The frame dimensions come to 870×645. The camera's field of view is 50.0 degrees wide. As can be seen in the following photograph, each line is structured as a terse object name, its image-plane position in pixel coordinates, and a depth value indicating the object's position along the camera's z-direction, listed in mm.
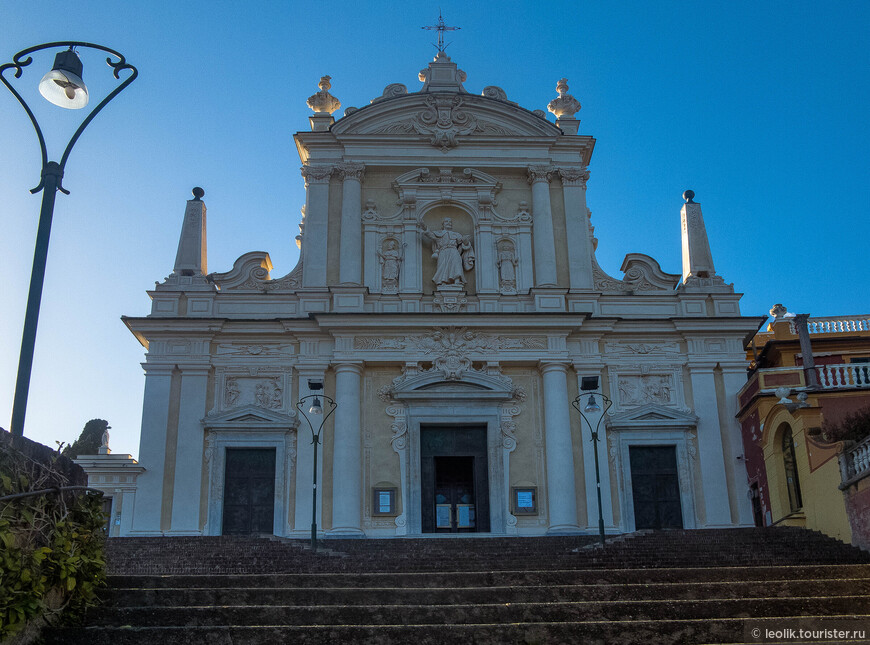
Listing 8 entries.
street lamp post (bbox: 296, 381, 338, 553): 17625
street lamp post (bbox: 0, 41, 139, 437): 8820
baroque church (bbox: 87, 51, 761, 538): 22250
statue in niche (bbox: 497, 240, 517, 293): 24547
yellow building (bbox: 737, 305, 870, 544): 16047
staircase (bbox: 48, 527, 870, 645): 9344
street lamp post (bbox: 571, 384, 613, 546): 22780
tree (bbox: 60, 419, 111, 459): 38312
